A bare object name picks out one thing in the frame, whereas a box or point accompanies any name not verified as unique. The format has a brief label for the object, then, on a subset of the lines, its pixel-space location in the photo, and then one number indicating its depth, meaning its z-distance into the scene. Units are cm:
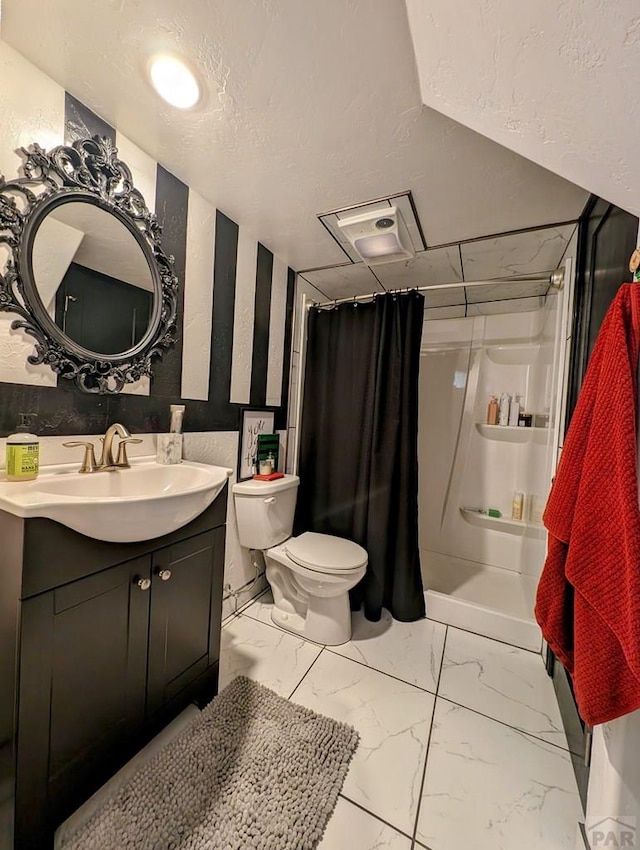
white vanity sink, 71
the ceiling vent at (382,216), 136
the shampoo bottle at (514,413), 229
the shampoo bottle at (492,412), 237
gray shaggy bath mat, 81
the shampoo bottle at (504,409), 232
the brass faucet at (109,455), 103
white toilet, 151
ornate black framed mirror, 92
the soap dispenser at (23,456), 85
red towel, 65
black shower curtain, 176
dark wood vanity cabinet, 70
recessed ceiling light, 90
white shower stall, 196
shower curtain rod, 150
